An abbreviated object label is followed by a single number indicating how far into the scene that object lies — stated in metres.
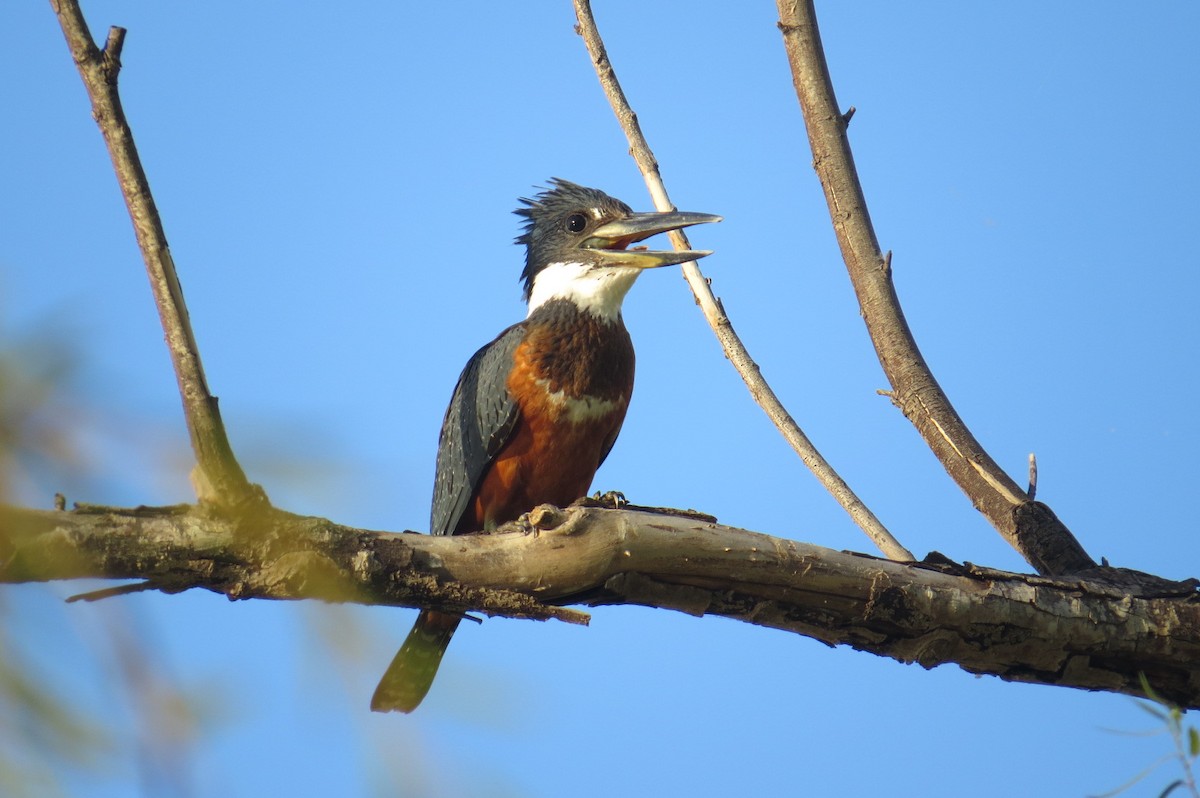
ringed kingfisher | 10.01
